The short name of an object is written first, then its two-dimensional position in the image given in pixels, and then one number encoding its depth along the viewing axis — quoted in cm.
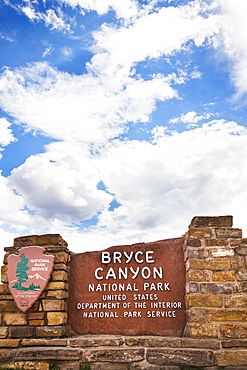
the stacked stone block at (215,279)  435
